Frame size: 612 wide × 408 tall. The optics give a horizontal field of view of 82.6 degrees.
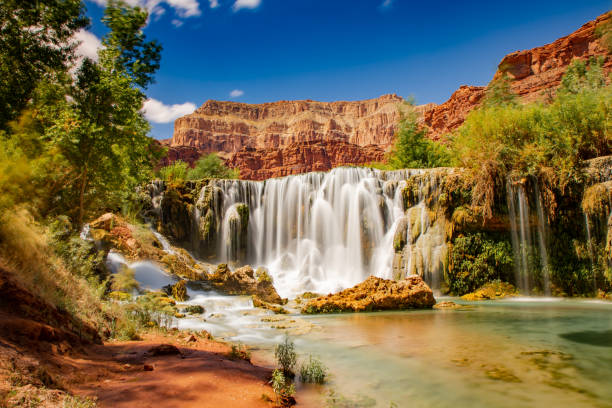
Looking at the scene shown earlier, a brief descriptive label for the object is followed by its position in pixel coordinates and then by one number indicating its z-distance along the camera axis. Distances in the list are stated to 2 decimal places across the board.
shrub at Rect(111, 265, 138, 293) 11.51
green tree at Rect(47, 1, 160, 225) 8.84
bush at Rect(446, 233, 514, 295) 15.59
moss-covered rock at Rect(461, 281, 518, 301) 15.01
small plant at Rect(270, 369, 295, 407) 3.78
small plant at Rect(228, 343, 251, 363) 5.47
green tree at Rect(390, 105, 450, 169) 32.67
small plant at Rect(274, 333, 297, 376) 5.04
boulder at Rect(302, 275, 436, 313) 12.27
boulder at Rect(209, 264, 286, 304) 15.04
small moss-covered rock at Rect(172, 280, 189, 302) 13.69
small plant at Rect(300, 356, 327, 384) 4.98
